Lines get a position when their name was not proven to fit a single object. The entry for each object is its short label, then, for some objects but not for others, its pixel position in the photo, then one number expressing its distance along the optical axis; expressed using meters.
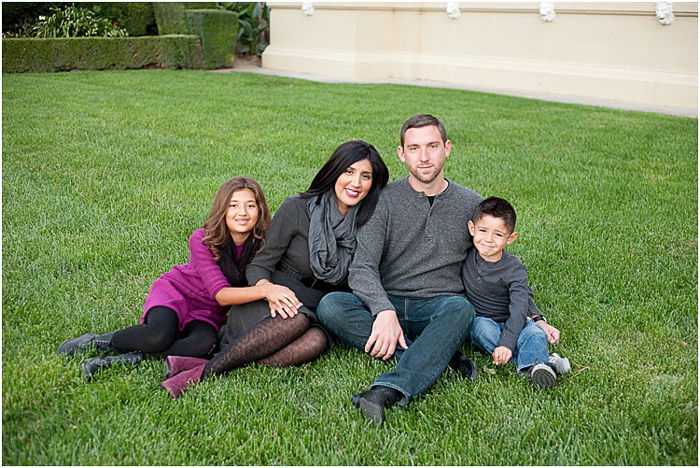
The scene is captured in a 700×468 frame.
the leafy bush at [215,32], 15.31
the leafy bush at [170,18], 15.65
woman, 3.31
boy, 3.31
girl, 3.34
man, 3.31
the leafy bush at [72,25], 14.90
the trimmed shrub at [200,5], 16.39
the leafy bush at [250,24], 17.34
